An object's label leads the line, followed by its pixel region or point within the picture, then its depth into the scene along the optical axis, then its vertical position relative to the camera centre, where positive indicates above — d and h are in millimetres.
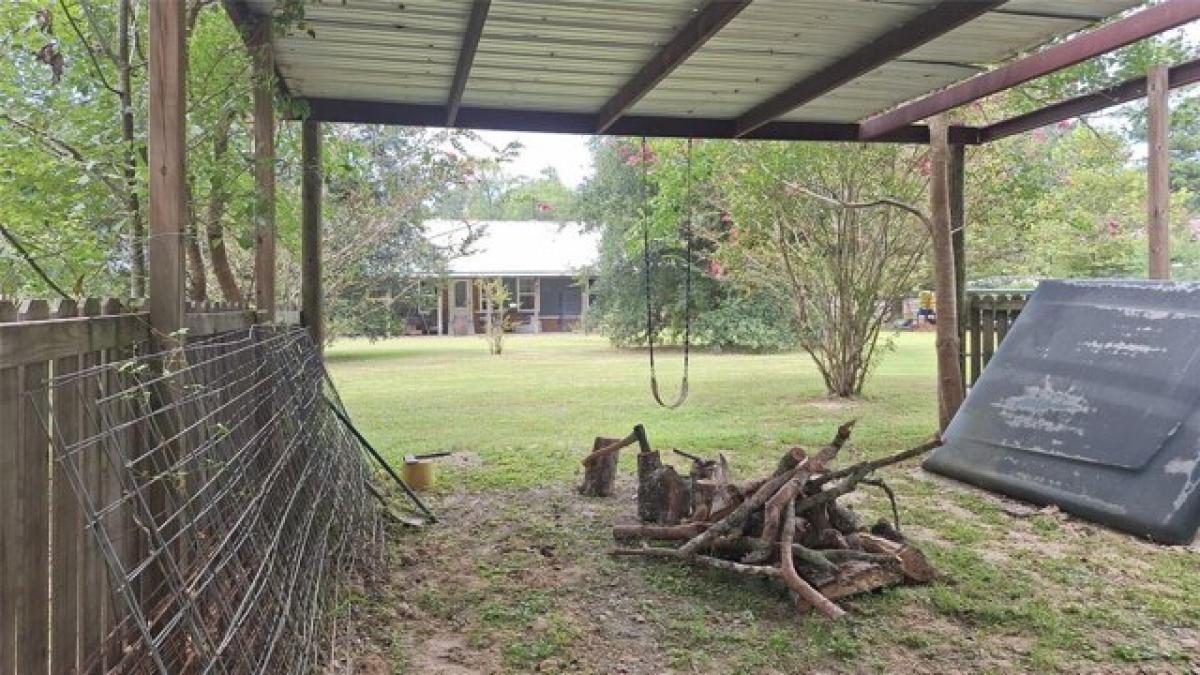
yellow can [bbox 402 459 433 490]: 5852 -1083
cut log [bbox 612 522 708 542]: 4277 -1131
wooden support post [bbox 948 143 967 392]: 7176 +795
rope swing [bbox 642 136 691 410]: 6861 +932
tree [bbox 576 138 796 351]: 18656 +751
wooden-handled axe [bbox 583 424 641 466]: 5574 -892
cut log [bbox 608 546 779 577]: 3702 -1166
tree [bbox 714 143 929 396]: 9414 +999
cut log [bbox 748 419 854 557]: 3887 -802
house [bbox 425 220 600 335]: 26625 +1427
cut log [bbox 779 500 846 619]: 3383 -1142
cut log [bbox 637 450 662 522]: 4840 -961
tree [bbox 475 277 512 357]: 18531 -51
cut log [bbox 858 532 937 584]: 3822 -1149
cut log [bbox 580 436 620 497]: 5621 -1067
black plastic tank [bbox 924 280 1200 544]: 4598 -640
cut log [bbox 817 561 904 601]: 3596 -1177
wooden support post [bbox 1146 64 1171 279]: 5129 +910
